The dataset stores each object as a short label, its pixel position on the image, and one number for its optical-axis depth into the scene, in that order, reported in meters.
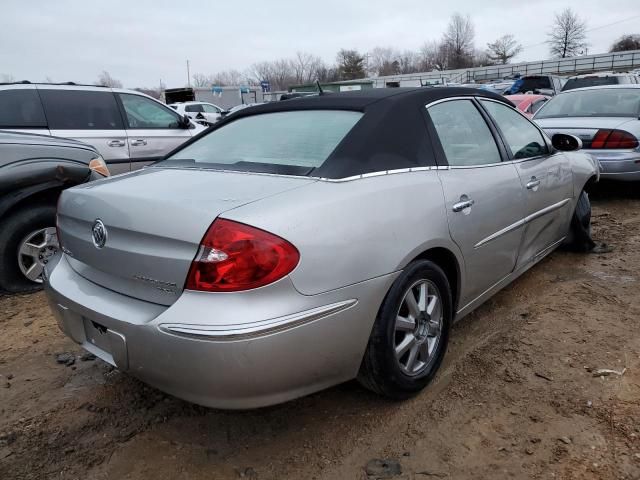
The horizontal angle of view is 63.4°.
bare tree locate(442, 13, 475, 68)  88.81
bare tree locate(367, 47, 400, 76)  96.86
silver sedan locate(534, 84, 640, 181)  6.23
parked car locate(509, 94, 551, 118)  12.01
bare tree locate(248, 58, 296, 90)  98.96
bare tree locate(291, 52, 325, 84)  97.90
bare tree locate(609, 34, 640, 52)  67.56
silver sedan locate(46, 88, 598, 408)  1.90
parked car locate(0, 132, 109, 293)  4.03
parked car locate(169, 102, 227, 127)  22.75
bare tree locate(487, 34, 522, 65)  79.00
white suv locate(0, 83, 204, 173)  5.91
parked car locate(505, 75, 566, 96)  17.78
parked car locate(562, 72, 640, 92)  13.87
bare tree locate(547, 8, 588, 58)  73.62
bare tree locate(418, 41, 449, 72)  89.11
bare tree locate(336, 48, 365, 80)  88.12
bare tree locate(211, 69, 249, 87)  104.88
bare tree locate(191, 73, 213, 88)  102.25
